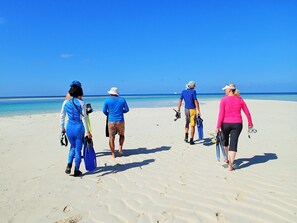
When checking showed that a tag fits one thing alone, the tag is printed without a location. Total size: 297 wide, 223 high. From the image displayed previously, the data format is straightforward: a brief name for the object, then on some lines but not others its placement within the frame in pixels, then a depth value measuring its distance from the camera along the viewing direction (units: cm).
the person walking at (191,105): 767
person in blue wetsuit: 485
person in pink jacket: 502
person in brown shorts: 630
